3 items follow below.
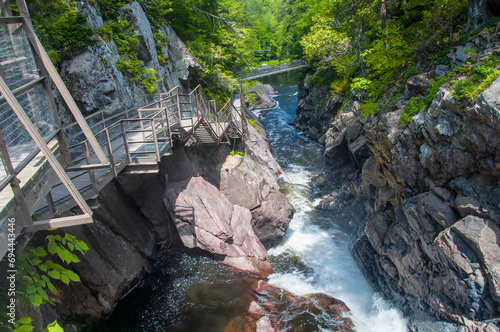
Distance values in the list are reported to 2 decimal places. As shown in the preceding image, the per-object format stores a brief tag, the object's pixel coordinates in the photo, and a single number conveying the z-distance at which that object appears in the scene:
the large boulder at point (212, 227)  10.54
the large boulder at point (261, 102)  33.94
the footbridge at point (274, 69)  35.16
